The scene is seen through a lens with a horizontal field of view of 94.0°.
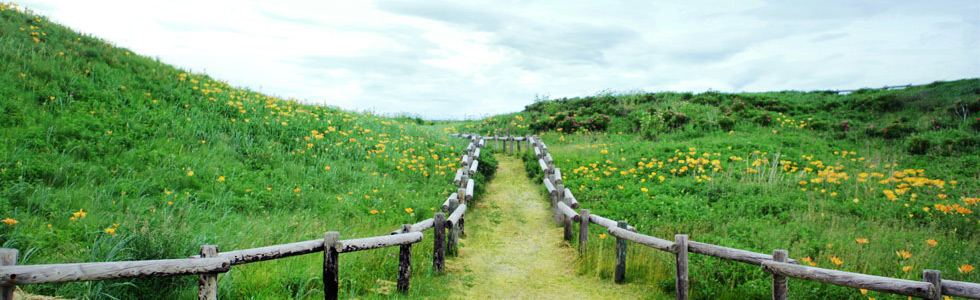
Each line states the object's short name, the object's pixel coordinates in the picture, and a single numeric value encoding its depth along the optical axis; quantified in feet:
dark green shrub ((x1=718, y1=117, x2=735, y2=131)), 67.82
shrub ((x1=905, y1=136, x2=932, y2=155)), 49.29
